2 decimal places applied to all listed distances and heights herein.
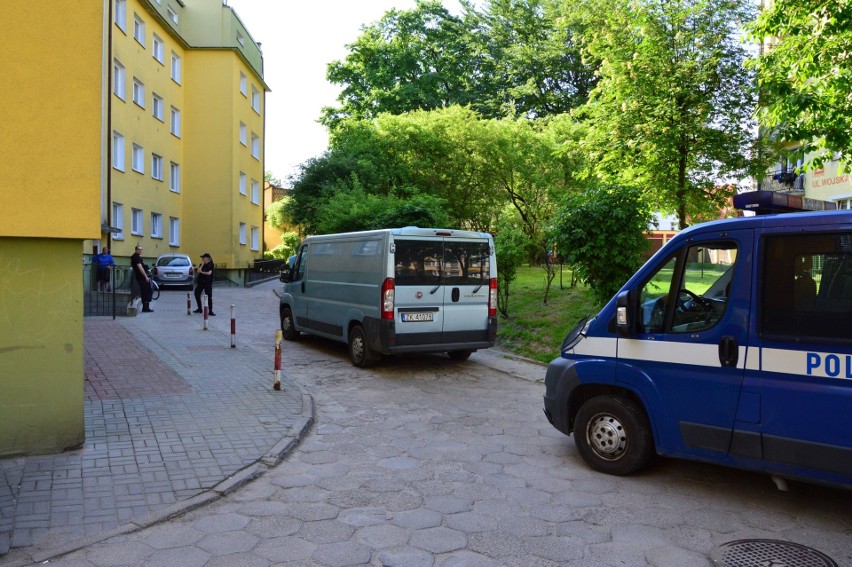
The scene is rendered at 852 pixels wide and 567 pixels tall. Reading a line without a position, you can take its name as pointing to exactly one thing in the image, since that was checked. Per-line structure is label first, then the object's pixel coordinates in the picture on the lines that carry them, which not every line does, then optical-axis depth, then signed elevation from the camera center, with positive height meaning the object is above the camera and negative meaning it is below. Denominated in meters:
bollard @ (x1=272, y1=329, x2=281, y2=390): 8.62 -1.20
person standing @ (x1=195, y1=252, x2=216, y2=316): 17.48 -0.17
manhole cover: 3.94 -1.67
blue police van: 4.41 -0.58
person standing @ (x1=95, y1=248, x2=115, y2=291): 19.64 +0.02
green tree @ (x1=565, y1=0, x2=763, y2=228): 13.47 +3.68
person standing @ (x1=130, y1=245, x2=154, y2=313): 17.84 -0.26
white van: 10.08 -0.28
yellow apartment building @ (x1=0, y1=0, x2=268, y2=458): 5.55 +0.50
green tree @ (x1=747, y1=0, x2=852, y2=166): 9.60 +3.29
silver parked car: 27.14 -0.07
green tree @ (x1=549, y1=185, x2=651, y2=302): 11.41 +0.77
